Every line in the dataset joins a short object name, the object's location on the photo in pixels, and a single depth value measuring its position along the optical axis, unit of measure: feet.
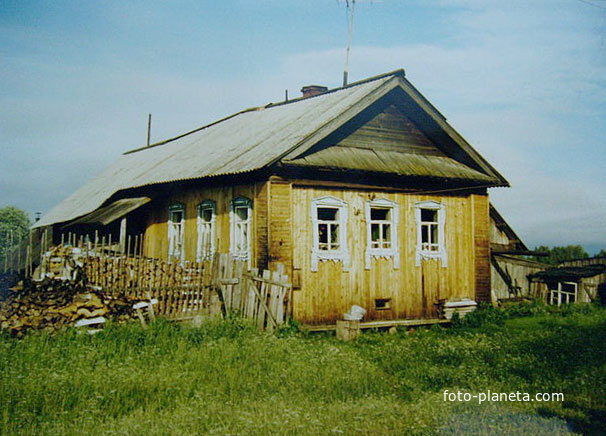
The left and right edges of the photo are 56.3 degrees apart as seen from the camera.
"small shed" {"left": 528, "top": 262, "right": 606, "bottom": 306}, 66.33
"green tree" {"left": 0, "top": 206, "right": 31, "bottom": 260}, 122.11
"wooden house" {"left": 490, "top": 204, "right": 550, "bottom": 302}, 63.05
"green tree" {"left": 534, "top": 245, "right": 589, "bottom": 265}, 96.71
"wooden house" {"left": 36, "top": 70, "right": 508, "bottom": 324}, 40.83
